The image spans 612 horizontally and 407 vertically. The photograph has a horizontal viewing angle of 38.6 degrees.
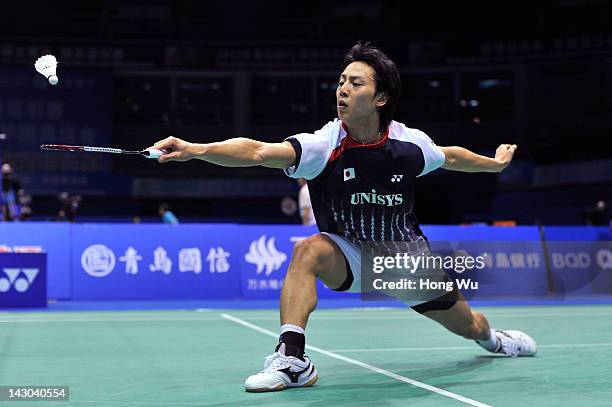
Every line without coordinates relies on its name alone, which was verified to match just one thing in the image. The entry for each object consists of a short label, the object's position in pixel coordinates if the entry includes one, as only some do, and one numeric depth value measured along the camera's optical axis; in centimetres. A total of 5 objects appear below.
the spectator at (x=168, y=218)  1908
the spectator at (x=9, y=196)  1301
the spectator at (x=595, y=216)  1762
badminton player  416
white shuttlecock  395
